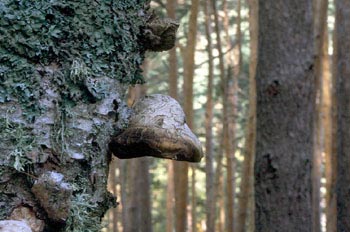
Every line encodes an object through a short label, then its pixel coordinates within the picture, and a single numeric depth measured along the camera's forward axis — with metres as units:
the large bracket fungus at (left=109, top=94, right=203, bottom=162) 2.02
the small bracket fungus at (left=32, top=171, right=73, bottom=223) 1.67
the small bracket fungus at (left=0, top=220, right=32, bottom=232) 1.53
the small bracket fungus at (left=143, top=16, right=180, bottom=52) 2.09
